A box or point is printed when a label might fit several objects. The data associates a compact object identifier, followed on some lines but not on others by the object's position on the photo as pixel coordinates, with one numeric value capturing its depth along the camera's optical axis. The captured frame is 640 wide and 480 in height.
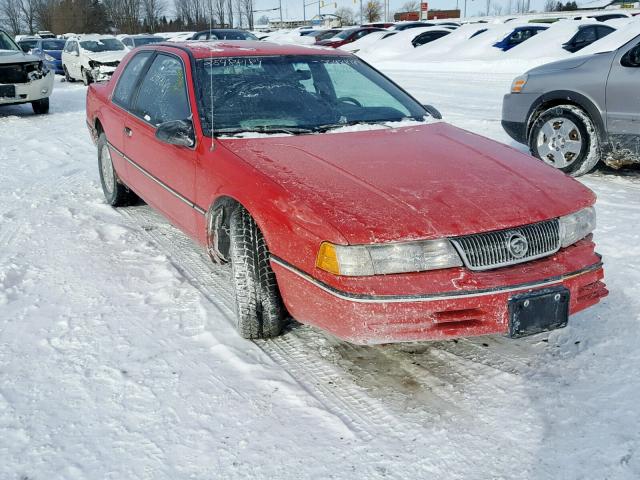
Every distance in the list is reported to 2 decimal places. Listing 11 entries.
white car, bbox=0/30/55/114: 11.11
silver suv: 6.10
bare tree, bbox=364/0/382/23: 89.06
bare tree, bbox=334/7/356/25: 91.62
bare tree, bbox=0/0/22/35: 66.50
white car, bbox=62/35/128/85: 17.14
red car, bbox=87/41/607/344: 2.67
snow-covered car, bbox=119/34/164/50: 24.55
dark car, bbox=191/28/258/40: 18.80
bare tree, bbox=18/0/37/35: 65.12
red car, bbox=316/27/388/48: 29.51
